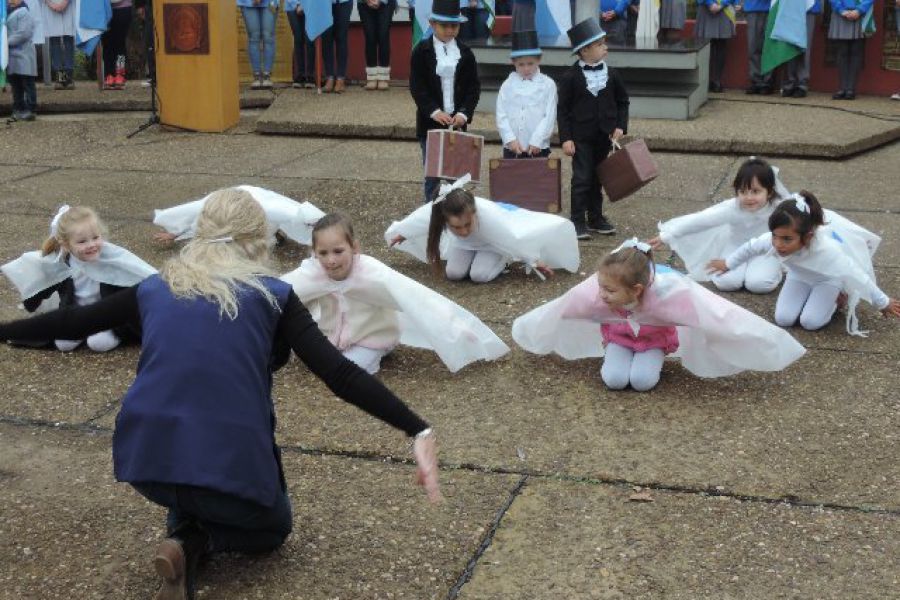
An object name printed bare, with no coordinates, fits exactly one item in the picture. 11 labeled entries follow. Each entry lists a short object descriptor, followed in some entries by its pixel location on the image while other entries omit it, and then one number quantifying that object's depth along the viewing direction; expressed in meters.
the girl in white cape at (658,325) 5.20
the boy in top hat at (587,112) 7.87
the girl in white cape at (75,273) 5.91
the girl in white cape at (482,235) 6.87
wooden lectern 12.27
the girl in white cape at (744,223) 6.74
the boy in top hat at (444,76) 8.26
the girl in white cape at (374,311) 5.46
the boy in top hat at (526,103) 8.12
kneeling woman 3.43
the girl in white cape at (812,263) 5.91
